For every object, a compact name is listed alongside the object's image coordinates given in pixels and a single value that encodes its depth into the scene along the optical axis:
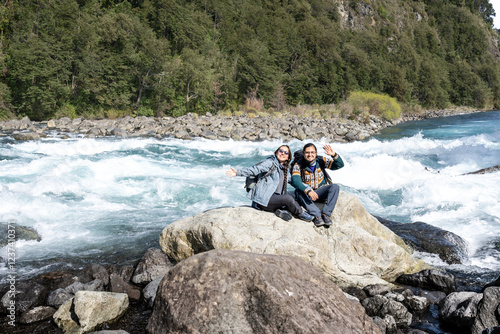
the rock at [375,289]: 5.27
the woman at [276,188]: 5.54
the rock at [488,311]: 4.10
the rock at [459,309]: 4.46
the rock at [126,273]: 5.80
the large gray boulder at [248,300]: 3.30
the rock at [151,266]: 5.68
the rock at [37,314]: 4.61
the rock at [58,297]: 4.96
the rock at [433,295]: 5.26
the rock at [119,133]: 22.85
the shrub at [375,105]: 44.44
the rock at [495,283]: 4.97
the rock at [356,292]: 5.19
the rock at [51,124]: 25.28
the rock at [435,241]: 6.80
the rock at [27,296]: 4.89
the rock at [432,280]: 5.53
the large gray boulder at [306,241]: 5.29
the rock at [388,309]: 4.68
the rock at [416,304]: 5.00
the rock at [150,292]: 5.07
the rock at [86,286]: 5.25
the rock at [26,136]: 19.39
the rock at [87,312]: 4.35
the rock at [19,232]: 7.13
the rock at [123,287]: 5.24
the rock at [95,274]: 5.61
